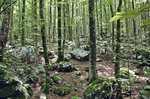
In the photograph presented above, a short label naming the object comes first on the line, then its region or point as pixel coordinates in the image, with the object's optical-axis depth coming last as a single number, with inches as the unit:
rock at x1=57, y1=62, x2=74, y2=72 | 389.1
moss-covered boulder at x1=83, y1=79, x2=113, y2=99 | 236.7
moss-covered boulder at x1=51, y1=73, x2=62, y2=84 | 319.3
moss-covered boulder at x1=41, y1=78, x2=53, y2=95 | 251.5
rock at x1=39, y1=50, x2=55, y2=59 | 500.4
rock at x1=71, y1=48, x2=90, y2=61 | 510.3
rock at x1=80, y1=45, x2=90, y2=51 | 539.6
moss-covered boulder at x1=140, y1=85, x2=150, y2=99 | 231.5
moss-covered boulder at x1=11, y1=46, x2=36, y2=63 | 363.9
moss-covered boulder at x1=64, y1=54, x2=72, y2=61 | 481.4
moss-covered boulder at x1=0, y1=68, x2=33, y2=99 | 170.6
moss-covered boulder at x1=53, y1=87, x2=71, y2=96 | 270.5
